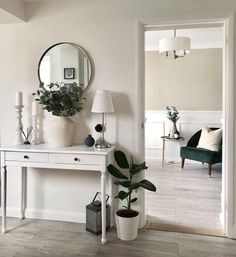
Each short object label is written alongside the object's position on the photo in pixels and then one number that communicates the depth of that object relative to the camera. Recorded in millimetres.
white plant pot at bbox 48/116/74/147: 2619
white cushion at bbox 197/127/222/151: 4715
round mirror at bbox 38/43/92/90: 2771
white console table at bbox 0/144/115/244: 2393
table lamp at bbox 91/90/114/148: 2502
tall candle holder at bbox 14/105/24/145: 2805
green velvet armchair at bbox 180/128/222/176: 4559
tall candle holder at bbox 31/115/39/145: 2833
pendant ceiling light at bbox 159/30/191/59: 3684
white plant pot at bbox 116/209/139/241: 2455
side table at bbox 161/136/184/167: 5416
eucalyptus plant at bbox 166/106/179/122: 5453
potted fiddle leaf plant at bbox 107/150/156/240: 2459
